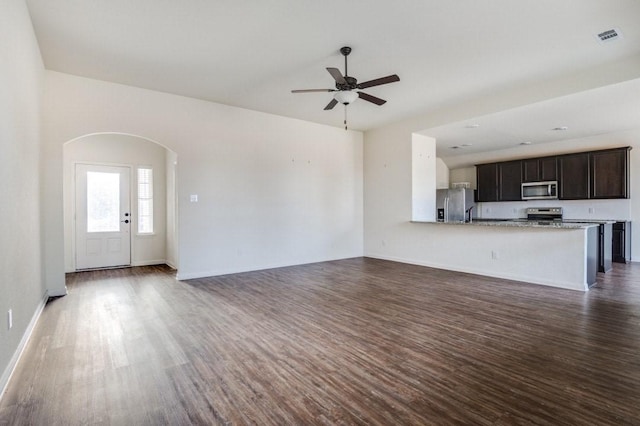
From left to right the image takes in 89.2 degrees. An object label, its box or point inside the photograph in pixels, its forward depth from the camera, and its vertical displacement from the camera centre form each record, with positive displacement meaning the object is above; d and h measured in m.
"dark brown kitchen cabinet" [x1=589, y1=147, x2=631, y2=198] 6.72 +0.76
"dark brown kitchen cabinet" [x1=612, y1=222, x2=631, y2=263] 6.91 -0.69
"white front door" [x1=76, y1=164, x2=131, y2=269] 6.26 -0.11
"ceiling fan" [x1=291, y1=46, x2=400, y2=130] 3.50 +1.41
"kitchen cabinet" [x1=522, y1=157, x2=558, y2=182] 7.58 +0.96
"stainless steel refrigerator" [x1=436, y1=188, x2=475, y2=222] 7.90 +0.14
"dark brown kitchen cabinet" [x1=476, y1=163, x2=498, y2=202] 8.66 +0.76
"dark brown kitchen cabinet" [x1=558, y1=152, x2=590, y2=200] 7.13 +0.74
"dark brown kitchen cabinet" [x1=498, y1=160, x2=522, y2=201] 8.20 +0.74
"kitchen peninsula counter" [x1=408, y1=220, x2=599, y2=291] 4.73 -0.68
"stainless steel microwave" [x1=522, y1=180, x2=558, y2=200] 7.61 +0.46
